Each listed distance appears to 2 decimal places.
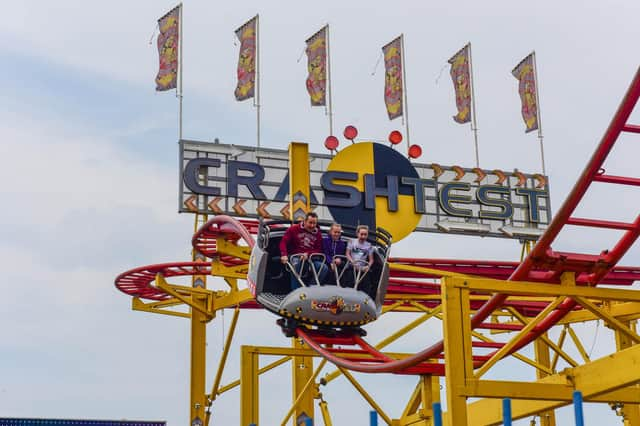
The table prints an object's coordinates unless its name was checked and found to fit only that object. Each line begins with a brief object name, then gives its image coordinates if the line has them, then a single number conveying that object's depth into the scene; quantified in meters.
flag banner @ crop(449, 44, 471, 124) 31.77
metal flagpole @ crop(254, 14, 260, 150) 28.75
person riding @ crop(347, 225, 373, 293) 17.36
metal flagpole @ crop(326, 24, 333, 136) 29.08
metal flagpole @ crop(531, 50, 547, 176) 32.03
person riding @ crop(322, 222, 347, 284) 17.34
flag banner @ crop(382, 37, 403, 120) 30.80
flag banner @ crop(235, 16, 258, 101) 28.88
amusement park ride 13.41
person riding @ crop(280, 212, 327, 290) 17.19
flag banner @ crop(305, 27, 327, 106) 29.47
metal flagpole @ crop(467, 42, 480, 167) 31.51
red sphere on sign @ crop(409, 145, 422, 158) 28.94
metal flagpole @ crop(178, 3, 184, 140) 28.44
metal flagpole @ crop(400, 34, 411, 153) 30.73
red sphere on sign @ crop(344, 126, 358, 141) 26.62
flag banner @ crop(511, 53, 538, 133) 32.22
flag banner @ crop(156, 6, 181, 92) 28.50
